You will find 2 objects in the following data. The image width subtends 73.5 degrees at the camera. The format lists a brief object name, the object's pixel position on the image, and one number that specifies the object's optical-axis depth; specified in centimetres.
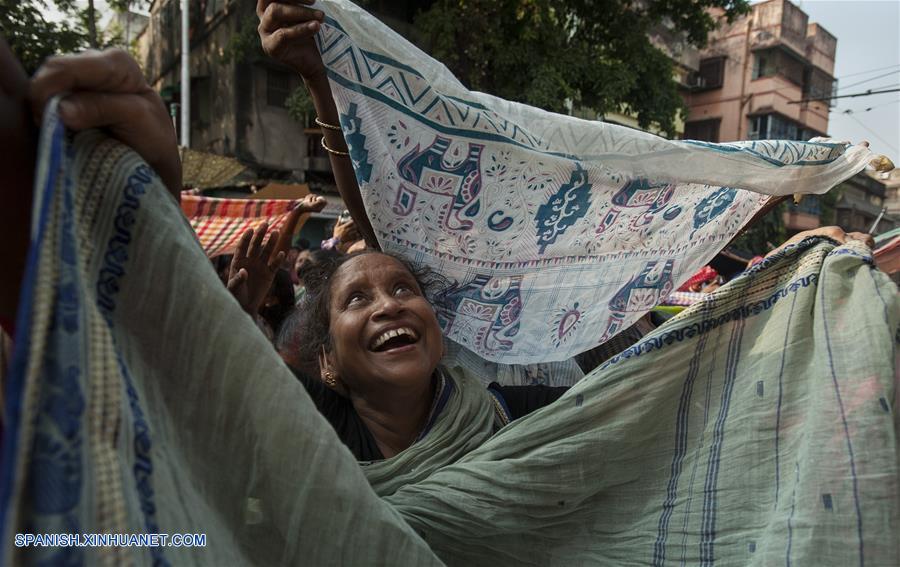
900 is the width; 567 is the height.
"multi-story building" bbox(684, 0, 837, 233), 2489
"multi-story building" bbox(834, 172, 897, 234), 3078
